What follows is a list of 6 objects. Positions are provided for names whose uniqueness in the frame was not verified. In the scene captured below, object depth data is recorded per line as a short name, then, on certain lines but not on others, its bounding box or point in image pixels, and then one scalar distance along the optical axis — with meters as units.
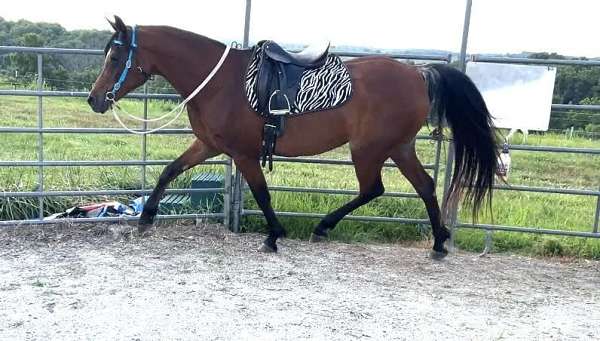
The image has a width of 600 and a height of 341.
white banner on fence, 5.04
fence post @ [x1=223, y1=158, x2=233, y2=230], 5.41
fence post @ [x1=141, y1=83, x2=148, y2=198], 5.10
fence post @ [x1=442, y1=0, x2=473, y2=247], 4.92
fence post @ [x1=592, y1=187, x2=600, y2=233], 5.17
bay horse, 4.56
